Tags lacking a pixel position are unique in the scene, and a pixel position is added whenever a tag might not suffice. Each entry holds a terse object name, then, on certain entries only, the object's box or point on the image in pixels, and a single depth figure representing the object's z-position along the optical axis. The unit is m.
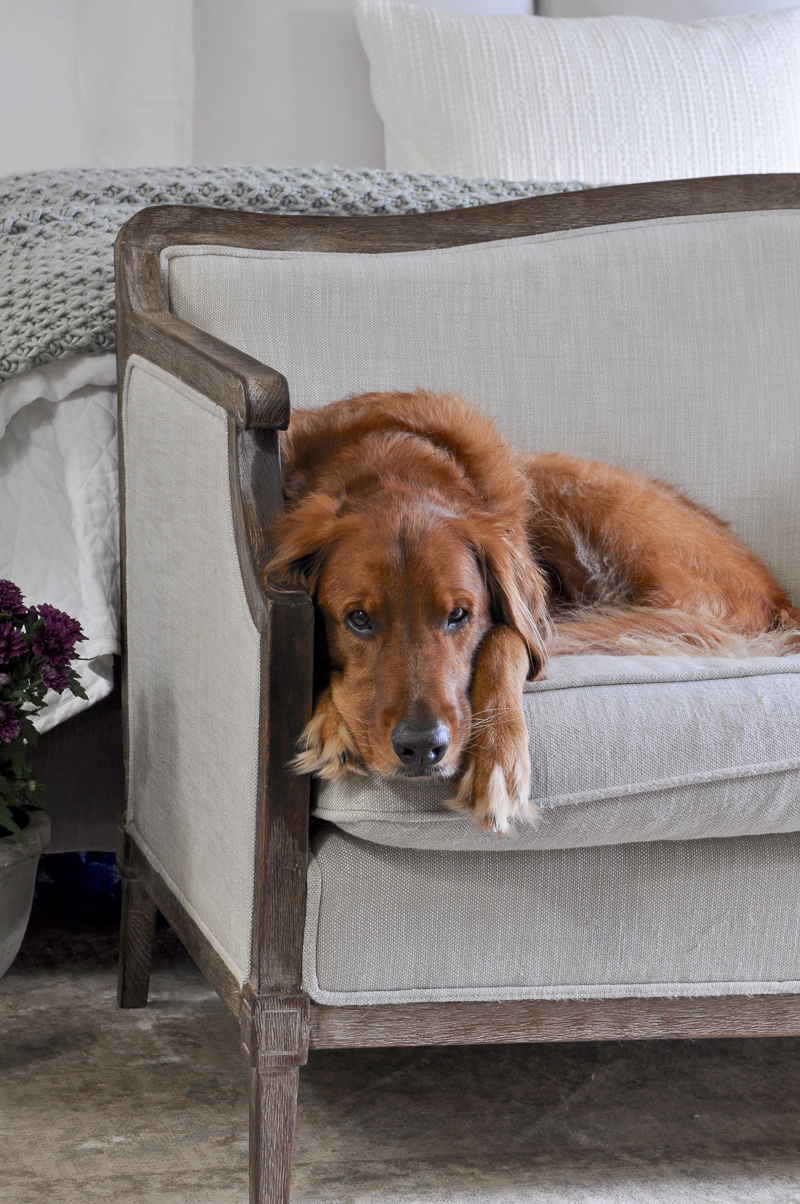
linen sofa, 2.46
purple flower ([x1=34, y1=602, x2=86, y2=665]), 2.80
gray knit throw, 2.99
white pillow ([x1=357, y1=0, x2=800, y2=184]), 3.70
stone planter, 2.83
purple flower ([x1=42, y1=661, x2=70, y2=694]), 2.81
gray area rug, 2.63
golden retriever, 2.43
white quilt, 2.99
